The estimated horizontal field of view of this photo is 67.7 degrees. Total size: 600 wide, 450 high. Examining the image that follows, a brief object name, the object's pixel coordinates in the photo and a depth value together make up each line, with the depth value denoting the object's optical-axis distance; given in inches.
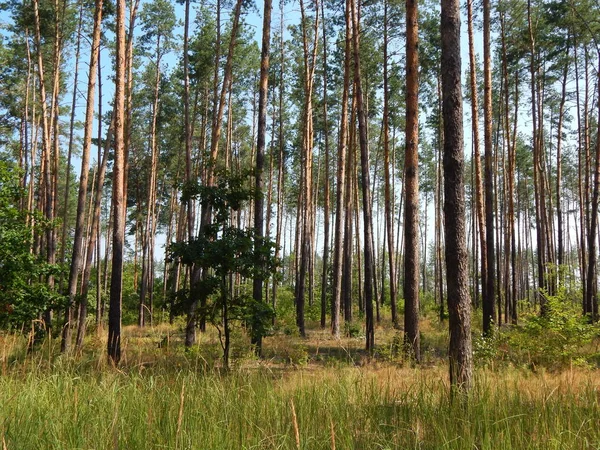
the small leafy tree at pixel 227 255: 320.8
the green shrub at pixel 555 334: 354.6
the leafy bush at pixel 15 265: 418.0
